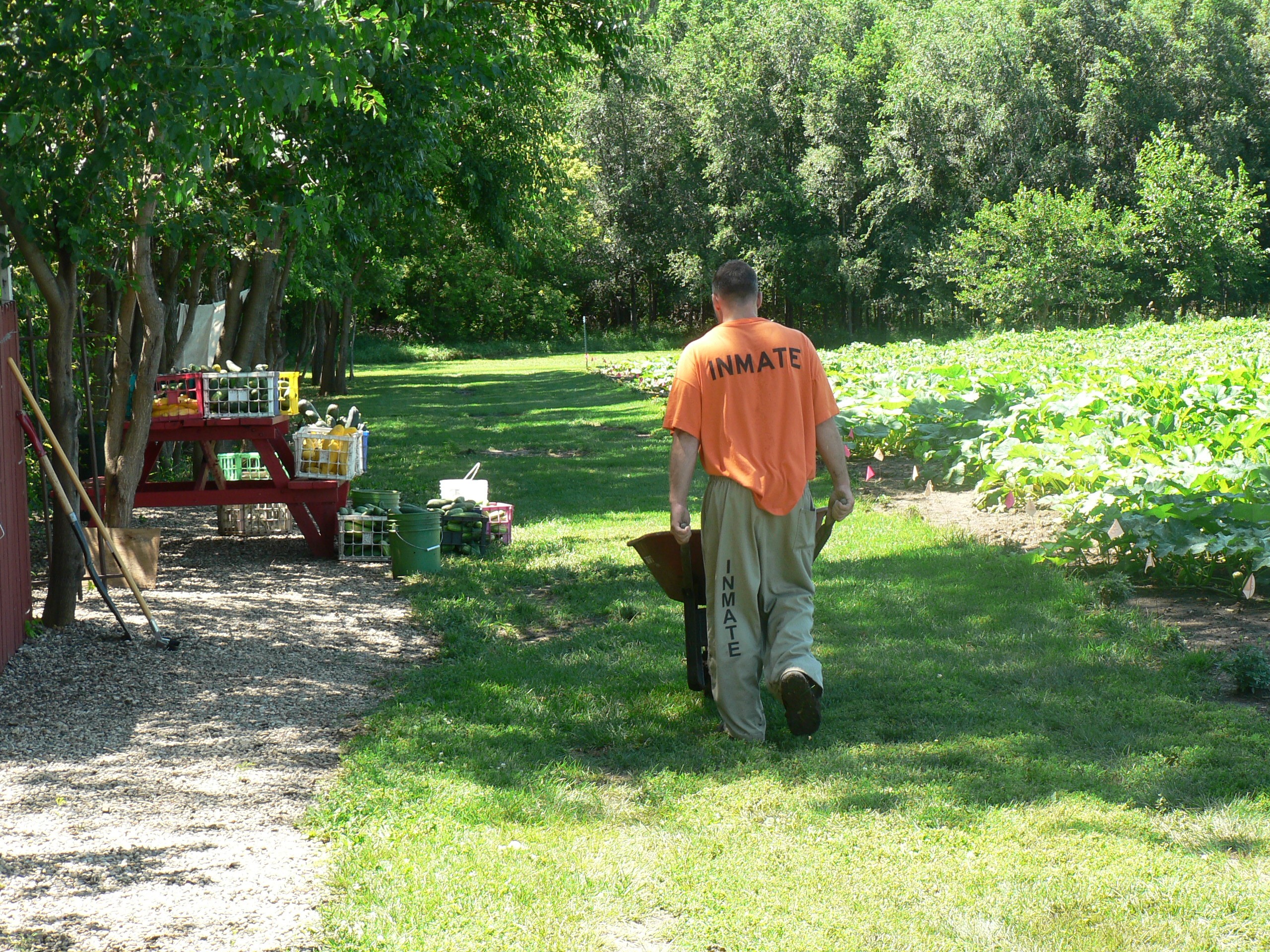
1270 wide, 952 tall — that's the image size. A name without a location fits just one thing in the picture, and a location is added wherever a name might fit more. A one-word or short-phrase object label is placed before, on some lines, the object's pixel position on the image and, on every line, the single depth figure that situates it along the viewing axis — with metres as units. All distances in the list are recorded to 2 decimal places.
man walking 9.70
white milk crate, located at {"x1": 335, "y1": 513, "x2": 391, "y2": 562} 18.66
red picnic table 18.28
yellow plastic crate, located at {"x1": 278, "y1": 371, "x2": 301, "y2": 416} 19.87
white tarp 28.48
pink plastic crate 19.89
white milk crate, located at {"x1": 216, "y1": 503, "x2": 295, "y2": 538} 20.75
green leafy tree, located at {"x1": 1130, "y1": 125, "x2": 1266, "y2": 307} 90.87
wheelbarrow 10.49
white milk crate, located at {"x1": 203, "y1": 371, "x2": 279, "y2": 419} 18.23
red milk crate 18.27
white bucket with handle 20.36
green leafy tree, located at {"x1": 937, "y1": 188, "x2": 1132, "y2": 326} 90.25
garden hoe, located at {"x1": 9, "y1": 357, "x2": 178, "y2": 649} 12.57
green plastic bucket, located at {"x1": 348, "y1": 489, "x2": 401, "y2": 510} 19.31
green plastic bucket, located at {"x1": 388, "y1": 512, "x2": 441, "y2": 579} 17.55
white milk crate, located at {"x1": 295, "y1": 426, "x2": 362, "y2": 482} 18.73
